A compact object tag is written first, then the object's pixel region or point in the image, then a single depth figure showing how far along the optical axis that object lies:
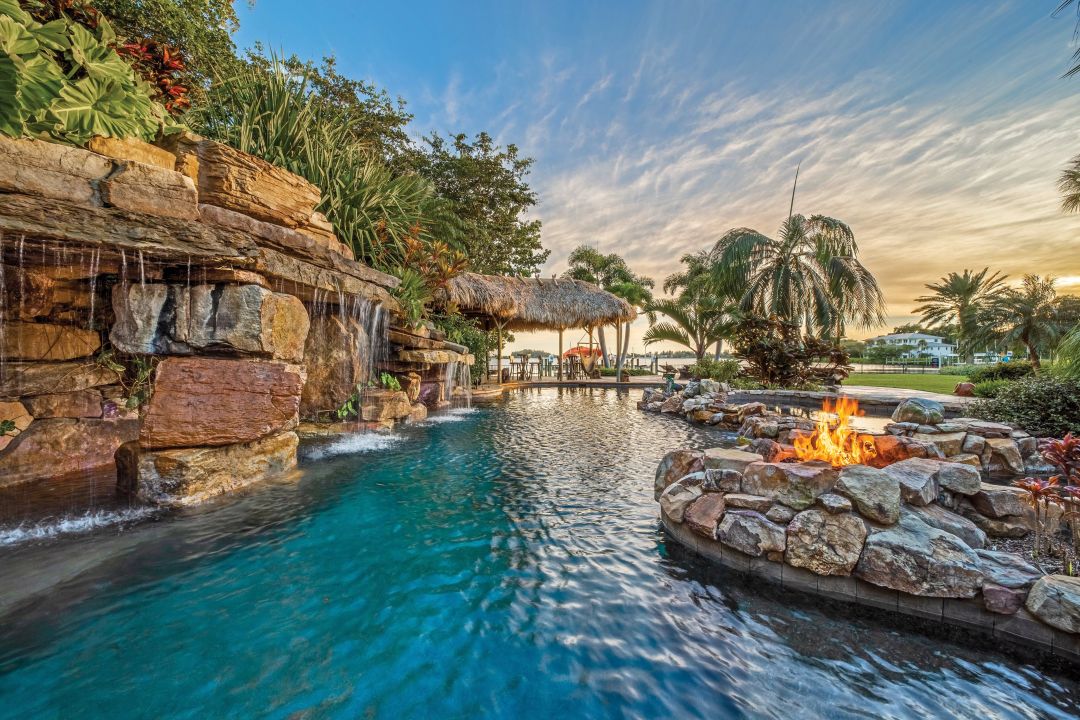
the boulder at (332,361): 6.28
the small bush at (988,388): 8.35
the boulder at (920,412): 5.36
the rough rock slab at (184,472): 3.56
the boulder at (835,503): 2.55
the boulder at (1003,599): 2.03
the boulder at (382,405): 7.16
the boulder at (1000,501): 2.91
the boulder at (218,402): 3.55
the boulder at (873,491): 2.49
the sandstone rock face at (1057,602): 1.87
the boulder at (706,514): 2.91
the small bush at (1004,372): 11.49
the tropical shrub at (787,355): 11.66
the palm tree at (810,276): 13.04
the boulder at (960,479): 3.01
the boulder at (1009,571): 2.07
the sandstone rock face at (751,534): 2.62
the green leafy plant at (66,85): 2.90
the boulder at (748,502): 2.81
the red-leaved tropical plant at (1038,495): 2.55
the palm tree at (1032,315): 14.01
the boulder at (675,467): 3.84
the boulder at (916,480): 2.77
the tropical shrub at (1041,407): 5.26
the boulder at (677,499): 3.20
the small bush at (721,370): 14.49
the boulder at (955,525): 2.55
